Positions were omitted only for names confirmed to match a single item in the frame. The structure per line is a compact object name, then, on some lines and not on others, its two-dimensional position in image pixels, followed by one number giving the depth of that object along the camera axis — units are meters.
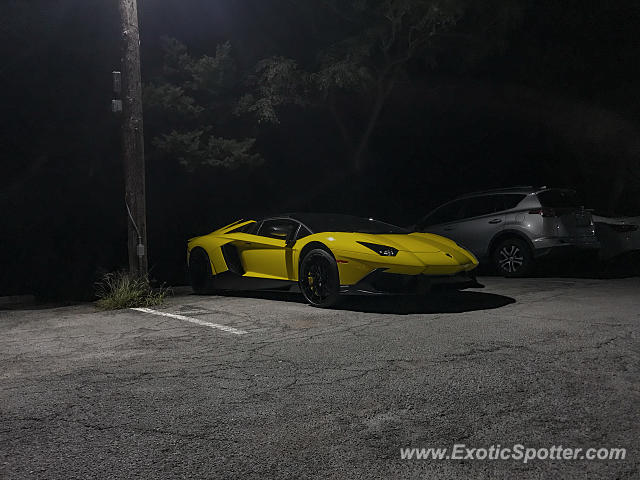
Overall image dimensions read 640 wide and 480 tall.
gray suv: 10.84
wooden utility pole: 9.55
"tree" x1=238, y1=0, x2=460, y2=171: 16.47
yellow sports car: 7.53
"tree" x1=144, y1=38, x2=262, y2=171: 14.88
